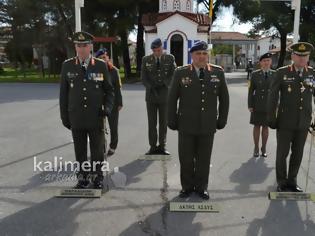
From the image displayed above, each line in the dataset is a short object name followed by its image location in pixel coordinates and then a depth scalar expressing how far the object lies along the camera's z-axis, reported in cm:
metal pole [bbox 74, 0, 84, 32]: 977
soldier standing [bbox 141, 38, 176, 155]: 745
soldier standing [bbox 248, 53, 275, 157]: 738
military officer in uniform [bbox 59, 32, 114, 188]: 546
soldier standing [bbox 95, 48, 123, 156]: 705
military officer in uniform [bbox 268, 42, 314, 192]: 540
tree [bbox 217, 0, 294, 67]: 3997
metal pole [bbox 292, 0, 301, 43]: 1120
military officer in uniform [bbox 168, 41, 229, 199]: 518
